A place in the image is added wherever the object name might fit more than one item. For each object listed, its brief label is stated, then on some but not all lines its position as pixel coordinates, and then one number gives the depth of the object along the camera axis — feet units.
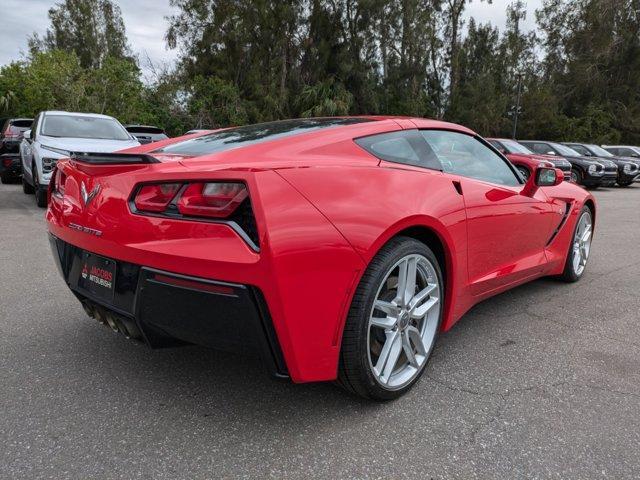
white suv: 24.36
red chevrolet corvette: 5.91
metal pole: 119.57
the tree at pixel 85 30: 153.99
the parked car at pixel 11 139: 37.19
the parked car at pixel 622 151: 69.92
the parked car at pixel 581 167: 50.83
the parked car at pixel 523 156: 40.50
